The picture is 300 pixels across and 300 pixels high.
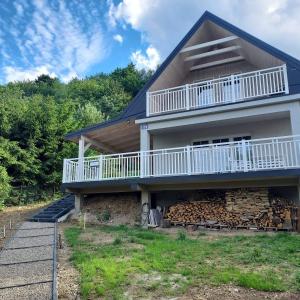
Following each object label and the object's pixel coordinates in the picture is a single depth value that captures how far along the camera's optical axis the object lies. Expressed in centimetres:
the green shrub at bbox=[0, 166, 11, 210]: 1728
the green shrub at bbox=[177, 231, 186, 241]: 889
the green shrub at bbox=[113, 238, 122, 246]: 834
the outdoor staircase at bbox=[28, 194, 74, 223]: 1361
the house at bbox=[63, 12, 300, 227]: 1122
